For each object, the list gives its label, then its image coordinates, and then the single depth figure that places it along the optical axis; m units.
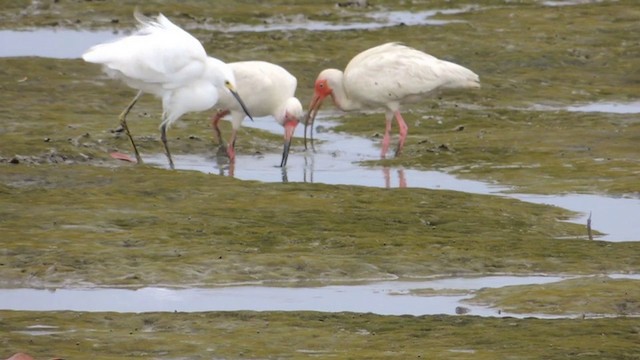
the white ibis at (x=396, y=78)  23.45
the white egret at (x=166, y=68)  19.91
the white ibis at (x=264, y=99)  22.31
